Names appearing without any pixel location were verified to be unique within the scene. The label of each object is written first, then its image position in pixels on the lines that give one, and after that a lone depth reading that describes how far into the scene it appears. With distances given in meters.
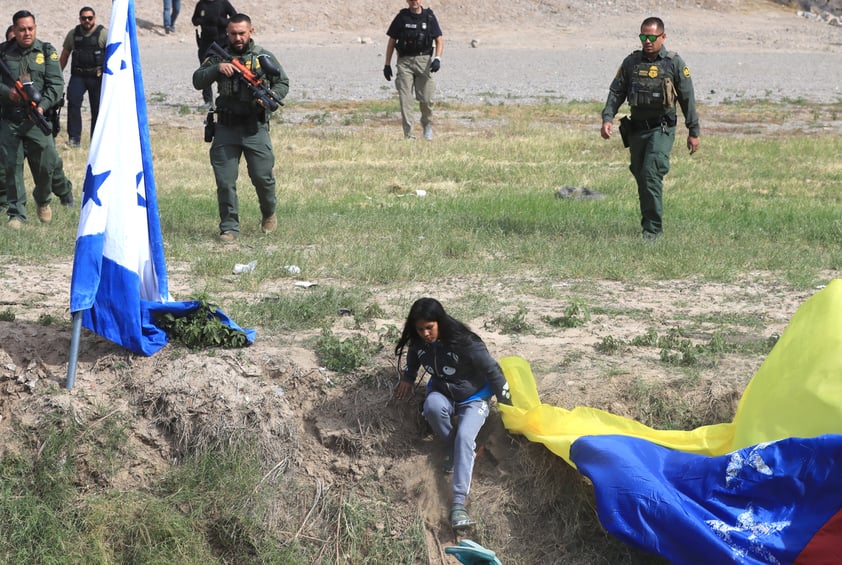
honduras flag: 12.58
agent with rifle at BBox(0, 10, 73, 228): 19.41
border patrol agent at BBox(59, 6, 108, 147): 26.89
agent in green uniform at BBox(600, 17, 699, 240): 18.73
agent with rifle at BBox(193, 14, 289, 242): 18.23
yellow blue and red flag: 10.09
